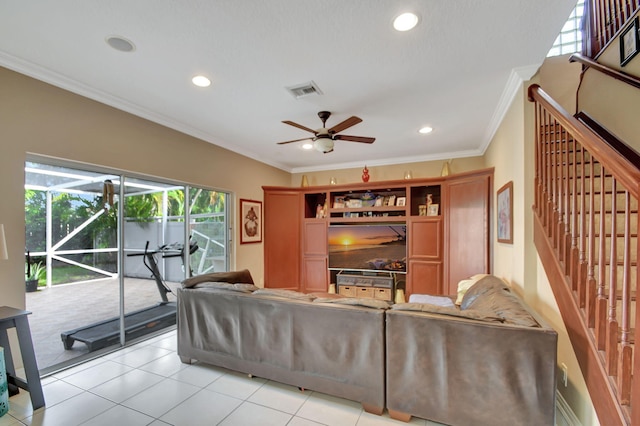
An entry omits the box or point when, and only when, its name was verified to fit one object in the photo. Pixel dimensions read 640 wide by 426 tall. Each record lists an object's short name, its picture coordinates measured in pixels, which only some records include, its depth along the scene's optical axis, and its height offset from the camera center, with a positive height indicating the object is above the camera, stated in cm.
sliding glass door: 271 -48
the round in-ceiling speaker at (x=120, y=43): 208 +132
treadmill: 298 -140
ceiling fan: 311 +88
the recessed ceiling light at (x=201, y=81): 263 +129
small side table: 204 -107
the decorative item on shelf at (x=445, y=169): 500 +80
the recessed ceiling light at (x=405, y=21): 186 +134
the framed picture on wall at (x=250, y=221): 507 -18
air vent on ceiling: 275 +128
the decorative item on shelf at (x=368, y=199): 568 +28
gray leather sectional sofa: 164 -100
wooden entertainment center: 428 -21
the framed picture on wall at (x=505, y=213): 292 +0
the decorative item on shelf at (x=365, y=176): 545 +73
